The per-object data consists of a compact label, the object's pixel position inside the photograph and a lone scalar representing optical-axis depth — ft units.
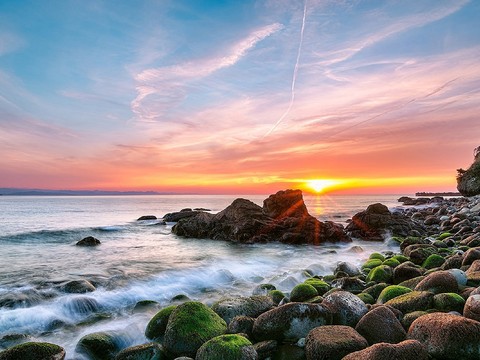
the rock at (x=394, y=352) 14.19
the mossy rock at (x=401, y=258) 41.87
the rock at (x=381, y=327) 18.23
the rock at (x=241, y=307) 24.71
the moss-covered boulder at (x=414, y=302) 21.33
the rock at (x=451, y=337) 15.48
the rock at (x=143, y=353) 19.45
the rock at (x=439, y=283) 23.61
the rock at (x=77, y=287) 35.78
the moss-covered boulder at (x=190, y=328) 20.11
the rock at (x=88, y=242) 74.23
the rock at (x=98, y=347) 21.90
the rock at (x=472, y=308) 18.19
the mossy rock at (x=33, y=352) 18.15
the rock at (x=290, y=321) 20.01
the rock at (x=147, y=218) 152.69
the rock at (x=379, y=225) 82.28
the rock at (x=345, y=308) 21.29
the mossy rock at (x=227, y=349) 16.99
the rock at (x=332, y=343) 16.37
